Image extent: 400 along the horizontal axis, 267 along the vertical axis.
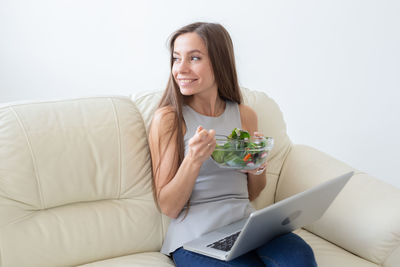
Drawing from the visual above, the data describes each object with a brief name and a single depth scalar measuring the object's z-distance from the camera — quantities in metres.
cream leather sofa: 1.50
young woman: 1.51
